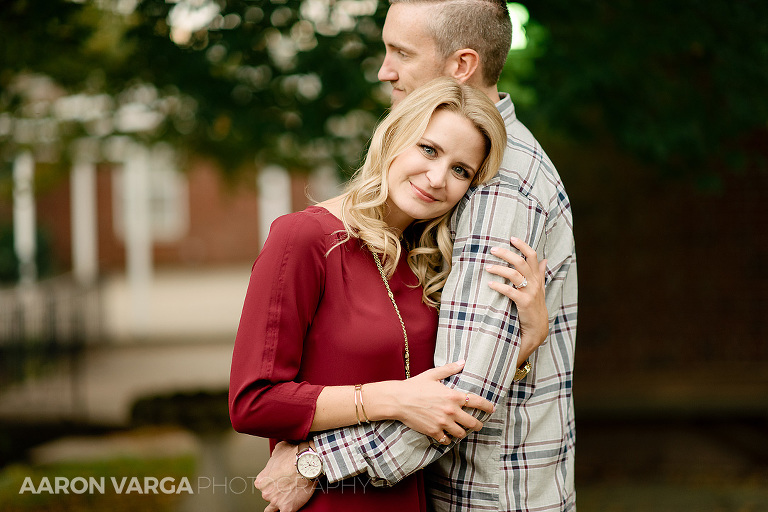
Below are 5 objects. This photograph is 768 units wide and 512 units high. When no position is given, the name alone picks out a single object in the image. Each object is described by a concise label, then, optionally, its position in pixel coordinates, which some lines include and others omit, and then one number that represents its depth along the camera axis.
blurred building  8.67
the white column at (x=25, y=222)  7.98
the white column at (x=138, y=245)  14.80
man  1.92
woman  1.88
